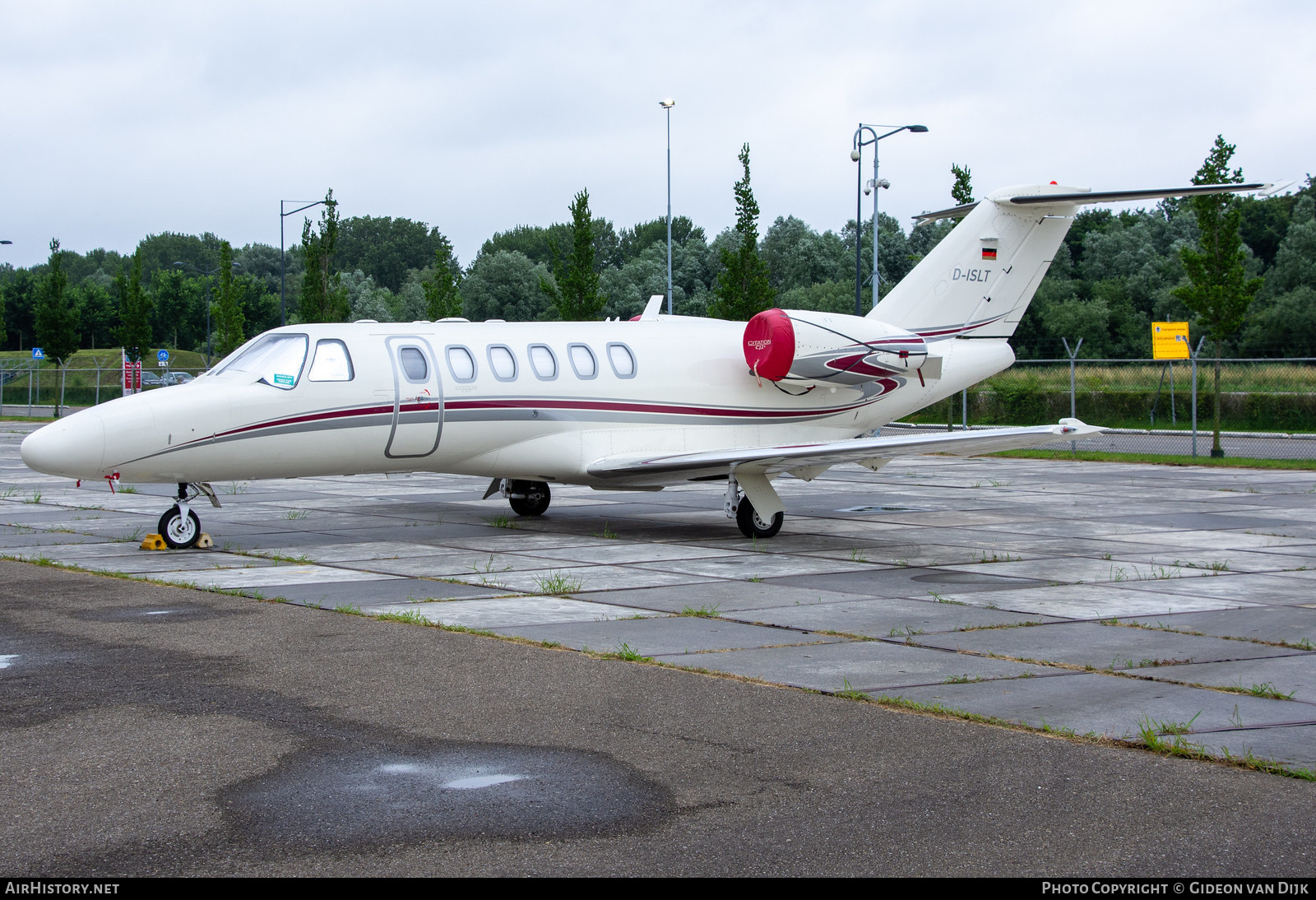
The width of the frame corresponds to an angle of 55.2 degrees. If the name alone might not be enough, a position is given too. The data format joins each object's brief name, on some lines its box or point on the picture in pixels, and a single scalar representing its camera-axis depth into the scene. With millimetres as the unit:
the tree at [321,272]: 44938
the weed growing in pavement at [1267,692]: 7410
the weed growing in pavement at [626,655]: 8531
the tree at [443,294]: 43750
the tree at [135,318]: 56438
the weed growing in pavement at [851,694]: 7418
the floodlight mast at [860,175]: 35156
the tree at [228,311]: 53844
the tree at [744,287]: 35875
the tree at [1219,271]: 27859
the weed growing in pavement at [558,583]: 11352
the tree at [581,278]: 37156
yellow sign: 27625
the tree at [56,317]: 55312
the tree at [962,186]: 33781
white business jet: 13594
